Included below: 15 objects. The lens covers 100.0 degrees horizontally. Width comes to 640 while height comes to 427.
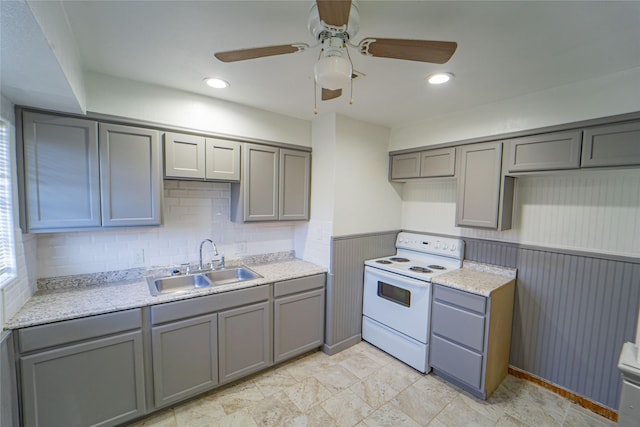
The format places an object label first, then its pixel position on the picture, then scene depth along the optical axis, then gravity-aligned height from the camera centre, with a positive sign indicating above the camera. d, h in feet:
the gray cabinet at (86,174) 5.82 +0.39
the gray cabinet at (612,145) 5.88 +1.41
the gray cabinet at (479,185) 7.97 +0.54
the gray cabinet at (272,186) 8.69 +0.35
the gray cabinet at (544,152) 6.69 +1.40
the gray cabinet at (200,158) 7.43 +1.06
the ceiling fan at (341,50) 3.86 +2.27
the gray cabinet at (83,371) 5.18 -3.78
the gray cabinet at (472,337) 7.25 -3.85
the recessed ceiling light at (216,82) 6.80 +2.91
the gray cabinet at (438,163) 9.00 +1.35
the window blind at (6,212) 5.27 -0.49
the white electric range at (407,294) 8.46 -3.18
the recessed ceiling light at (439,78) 6.32 +2.97
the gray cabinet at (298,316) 8.38 -3.90
